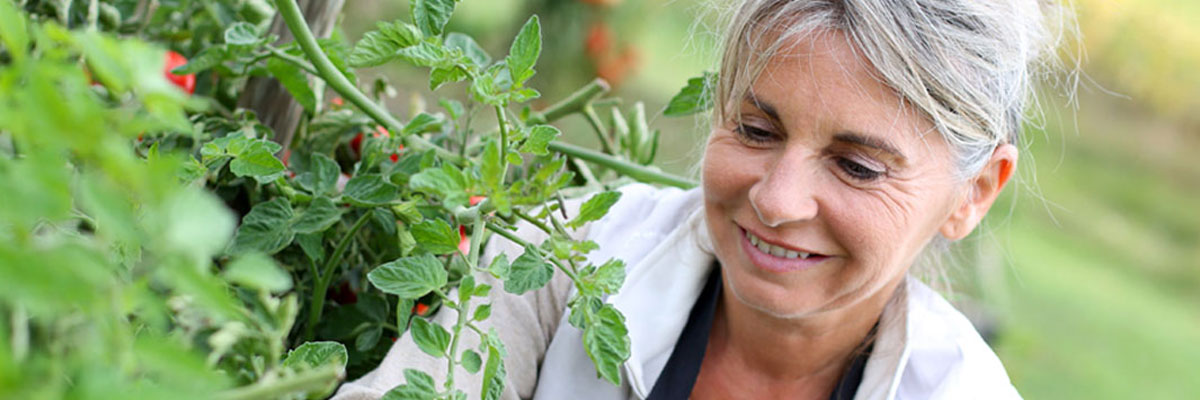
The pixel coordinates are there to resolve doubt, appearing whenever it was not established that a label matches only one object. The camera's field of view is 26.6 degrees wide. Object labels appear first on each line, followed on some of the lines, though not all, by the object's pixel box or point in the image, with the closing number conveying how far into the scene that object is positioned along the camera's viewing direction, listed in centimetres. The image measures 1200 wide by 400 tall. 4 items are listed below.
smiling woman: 147
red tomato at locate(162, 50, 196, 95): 152
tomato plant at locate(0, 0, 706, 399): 73
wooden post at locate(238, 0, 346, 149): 150
